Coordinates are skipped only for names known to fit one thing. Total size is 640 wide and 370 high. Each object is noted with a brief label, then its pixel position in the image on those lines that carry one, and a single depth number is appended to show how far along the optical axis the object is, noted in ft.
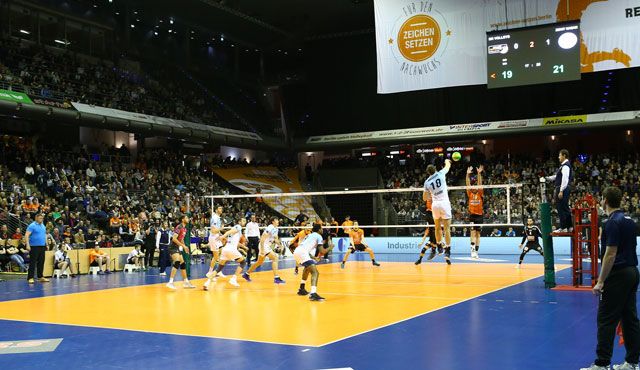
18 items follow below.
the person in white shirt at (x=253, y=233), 61.77
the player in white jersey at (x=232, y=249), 48.03
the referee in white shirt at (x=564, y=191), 37.93
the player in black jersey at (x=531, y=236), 56.75
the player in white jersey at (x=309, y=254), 38.22
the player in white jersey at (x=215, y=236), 51.78
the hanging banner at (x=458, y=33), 67.82
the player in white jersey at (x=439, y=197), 47.80
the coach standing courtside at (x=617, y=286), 18.70
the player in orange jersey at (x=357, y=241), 63.72
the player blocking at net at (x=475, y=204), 56.24
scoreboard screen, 67.67
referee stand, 37.73
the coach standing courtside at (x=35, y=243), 56.13
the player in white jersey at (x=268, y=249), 50.57
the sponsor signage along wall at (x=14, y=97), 84.17
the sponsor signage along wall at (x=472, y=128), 112.37
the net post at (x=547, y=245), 40.22
